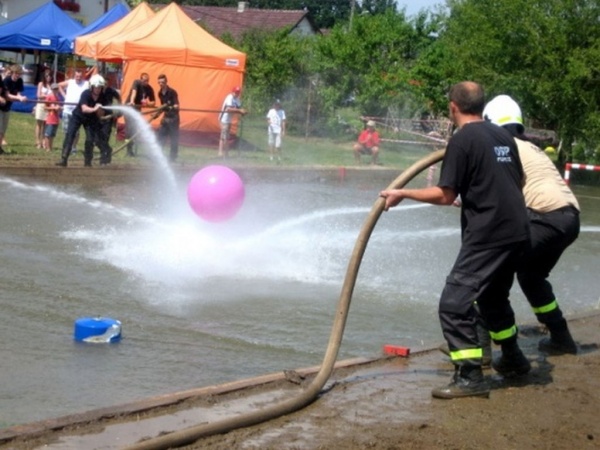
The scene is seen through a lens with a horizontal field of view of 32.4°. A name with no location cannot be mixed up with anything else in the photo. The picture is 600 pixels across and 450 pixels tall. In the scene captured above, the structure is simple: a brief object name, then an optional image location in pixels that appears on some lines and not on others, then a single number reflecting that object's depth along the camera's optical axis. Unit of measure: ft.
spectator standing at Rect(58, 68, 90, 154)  74.18
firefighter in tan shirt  24.31
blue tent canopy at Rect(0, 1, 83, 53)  110.42
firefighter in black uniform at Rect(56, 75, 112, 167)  64.49
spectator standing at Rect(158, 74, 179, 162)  71.15
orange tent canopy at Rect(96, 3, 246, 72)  88.17
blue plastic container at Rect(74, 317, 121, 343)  25.20
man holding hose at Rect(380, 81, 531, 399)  20.92
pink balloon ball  38.63
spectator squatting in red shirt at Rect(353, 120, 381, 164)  93.81
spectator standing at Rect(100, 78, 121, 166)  66.13
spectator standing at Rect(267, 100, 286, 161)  88.02
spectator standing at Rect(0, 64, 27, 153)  65.53
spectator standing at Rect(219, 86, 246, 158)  82.36
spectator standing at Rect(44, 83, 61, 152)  71.10
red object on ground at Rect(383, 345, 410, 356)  25.08
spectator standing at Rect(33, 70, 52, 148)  73.46
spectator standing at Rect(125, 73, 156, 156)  73.82
